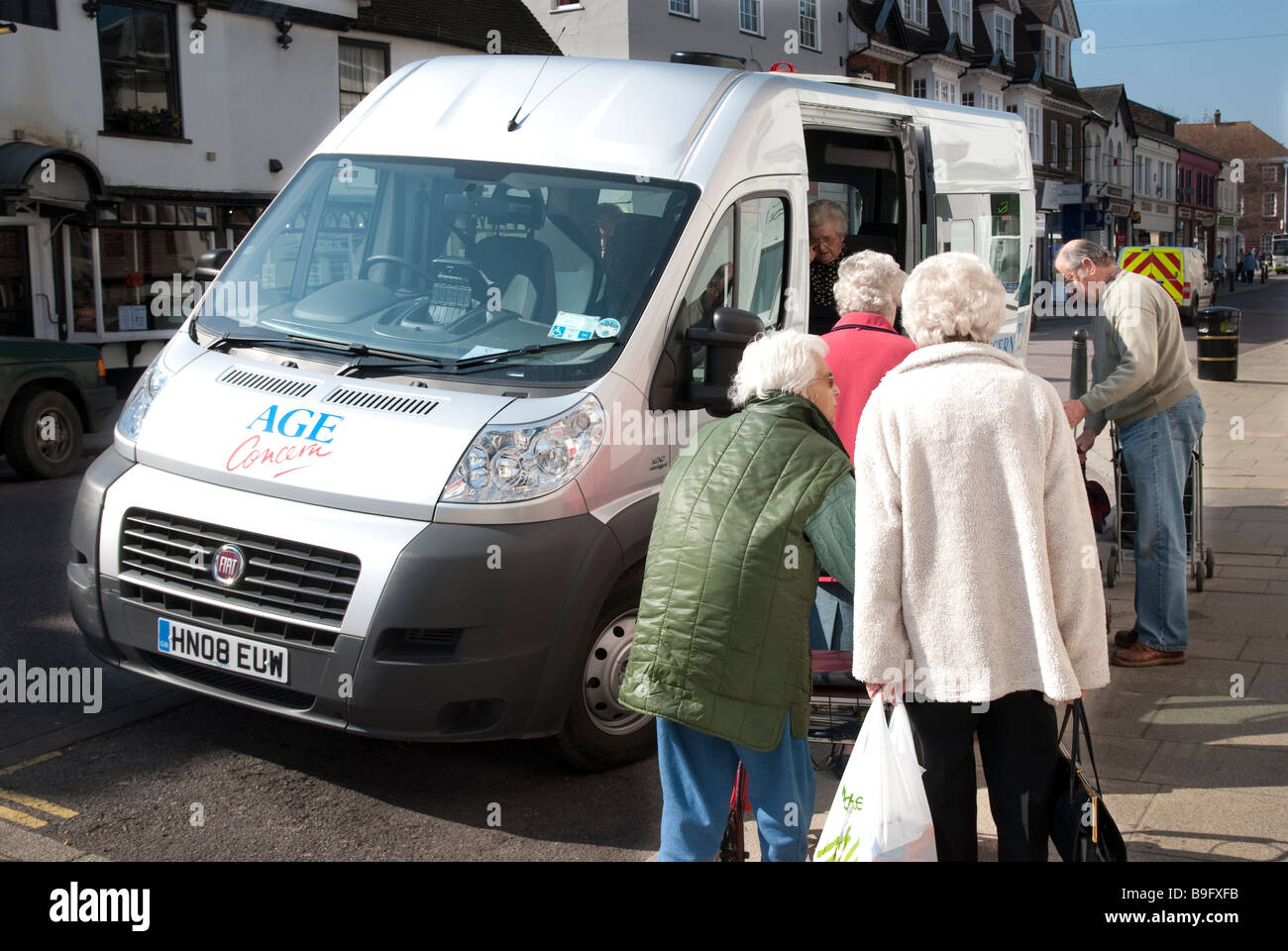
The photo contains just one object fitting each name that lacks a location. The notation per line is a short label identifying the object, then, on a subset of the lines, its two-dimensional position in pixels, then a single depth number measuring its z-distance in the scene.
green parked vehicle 11.38
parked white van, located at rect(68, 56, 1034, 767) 4.22
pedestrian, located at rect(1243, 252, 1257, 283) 77.75
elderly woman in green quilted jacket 3.26
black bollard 9.45
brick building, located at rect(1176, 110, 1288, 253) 107.02
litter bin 20.69
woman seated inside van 6.55
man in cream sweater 6.18
